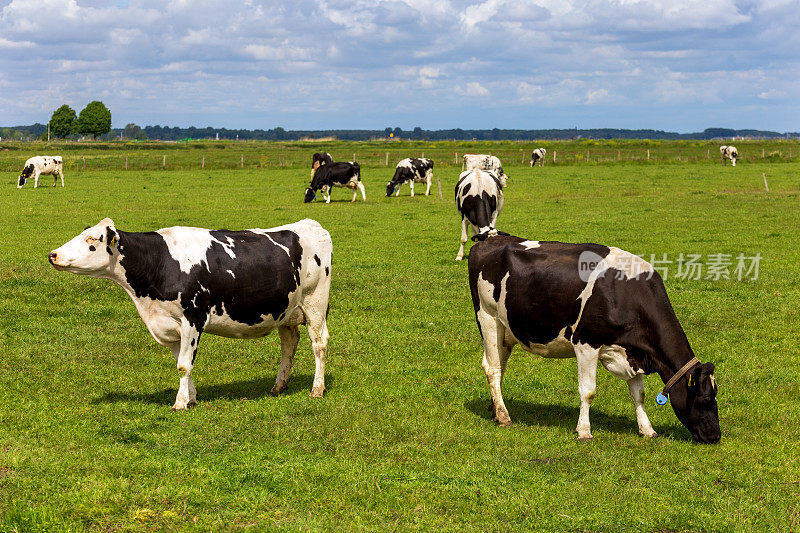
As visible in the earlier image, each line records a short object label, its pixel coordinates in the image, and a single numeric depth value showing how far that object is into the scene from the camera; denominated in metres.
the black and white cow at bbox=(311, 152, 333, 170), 50.51
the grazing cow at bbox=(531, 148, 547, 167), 70.94
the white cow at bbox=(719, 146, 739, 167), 70.04
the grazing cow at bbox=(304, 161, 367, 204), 39.16
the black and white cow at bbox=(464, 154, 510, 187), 44.19
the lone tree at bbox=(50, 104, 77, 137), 180.38
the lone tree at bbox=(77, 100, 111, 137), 182.50
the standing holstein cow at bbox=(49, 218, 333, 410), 9.65
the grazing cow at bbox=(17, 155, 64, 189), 45.66
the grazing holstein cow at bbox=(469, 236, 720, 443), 8.67
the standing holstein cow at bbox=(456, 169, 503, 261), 22.75
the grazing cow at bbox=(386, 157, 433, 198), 42.53
